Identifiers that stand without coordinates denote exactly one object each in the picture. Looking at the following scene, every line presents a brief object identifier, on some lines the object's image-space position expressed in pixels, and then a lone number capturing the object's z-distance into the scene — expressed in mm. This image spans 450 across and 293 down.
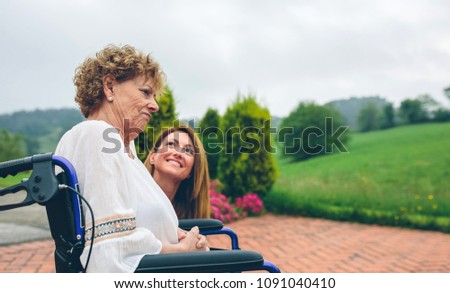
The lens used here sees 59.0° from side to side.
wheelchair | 1020
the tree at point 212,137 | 7031
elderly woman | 1060
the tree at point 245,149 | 6539
